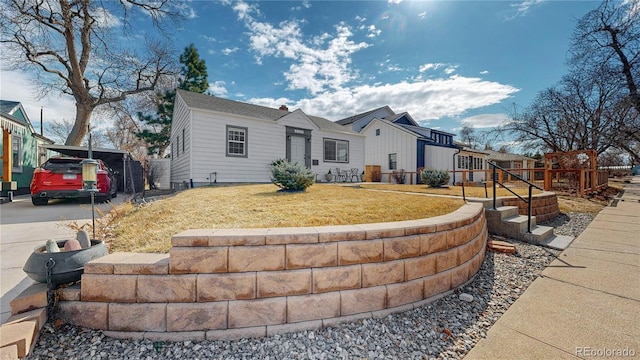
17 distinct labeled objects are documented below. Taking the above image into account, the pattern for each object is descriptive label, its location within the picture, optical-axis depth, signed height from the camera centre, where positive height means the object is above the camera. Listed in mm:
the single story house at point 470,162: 18453 +1128
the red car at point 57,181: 5914 -16
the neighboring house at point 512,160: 27625 +1722
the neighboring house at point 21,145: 9674 +1638
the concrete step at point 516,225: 4664 -1011
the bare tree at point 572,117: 13242 +3832
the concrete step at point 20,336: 1475 -1009
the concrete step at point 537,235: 4453 -1186
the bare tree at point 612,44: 11305 +6849
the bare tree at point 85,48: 11539 +7521
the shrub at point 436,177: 8992 -63
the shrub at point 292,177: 5594 +10
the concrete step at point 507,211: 4898 -786
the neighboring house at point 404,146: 15680 +2109
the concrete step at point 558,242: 4258 -1306
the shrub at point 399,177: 15302 -67
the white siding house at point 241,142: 9000 +1631
